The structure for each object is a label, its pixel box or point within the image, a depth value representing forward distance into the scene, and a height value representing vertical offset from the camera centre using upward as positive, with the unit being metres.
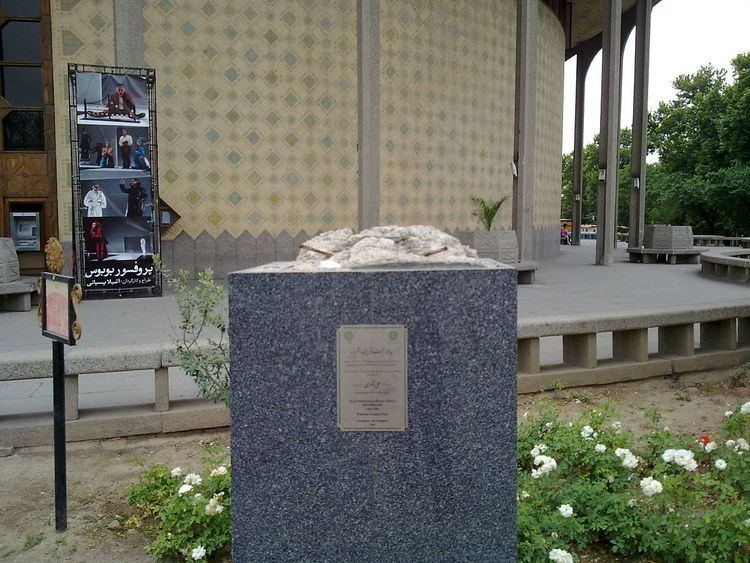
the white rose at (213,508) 3.26 -1.30
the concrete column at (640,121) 23.84 +3.84
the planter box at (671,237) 22.83 -0.18
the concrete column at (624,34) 30.36 +8.73
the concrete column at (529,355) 6.38 -1.13
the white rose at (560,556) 2.84 -1.33
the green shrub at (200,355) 4.08 -0.73
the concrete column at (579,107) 33.72 +6.15
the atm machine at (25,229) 14.77 +0.06
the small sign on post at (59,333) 3.66 -0.54
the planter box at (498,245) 15.83 -0.30
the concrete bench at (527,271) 15.80 -0.90
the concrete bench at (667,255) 22.72 -0.76
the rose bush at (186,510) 3.19 -1.37
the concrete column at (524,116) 18.36 +3.07
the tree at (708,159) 32.94 +3.78
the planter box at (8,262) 11.45 -0.51
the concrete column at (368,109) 15.30 +2.73
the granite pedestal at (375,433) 2.66 -0.76
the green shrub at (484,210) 16.67 +0.54
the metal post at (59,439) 3.67 -1.11
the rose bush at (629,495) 3.00 -1.30
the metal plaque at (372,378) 2.66 -0.56
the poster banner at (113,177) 12.02 +0.97
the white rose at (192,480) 3.56 -1.27
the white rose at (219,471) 3.68 -1.27
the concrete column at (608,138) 21.27 +2.92
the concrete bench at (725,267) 16.09 -0.89
